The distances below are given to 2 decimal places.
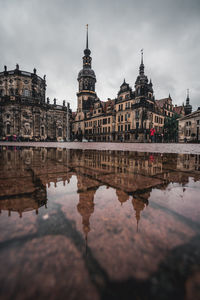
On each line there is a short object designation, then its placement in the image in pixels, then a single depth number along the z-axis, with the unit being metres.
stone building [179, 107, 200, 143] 24.76
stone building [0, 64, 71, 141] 30.59
